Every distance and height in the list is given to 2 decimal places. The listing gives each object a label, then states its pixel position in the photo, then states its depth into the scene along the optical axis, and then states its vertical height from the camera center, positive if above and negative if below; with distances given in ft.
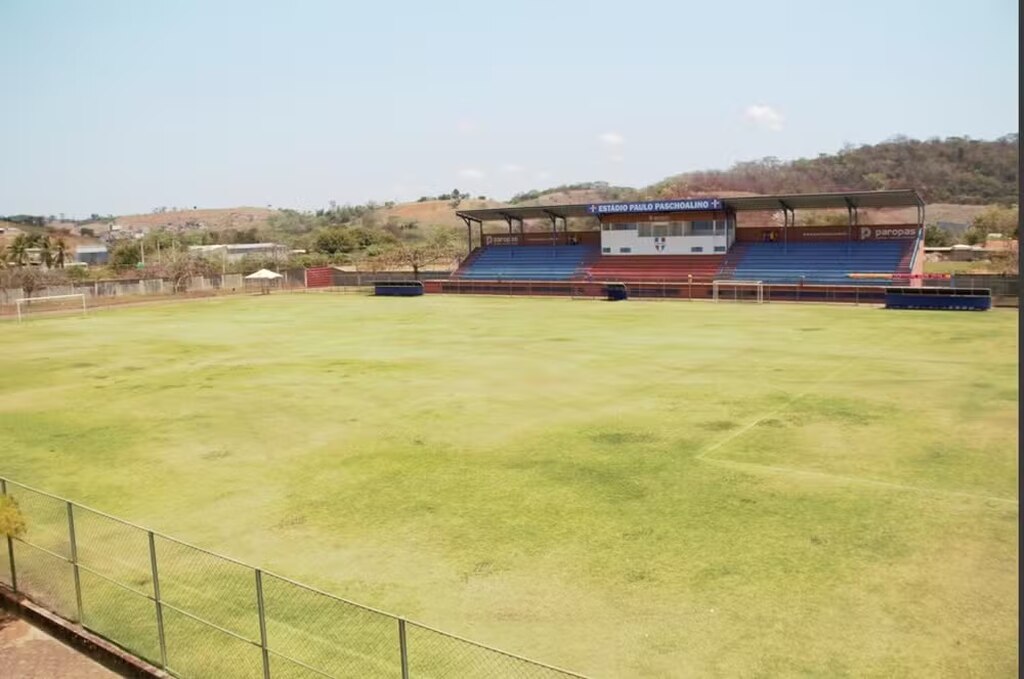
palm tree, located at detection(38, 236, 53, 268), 372.72 +14.60
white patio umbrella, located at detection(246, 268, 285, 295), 255.50 -0.84
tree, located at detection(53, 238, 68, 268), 363.15 +14.85
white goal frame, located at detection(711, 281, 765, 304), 175.01 -7.95
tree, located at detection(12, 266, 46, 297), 229.86 +1.13
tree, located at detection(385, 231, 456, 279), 341.41 +5.01
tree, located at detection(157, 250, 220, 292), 255.29 +2.94
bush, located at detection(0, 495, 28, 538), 37.01 -10.70
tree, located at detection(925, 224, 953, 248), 356.59 +2.13
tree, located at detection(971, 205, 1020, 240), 320.03 +7.68
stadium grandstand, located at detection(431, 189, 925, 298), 182.29 +1.33
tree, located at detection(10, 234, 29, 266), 333.62 +14.52
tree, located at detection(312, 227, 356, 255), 460.14 +16.36
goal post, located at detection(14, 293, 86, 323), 204.64 -5.19
